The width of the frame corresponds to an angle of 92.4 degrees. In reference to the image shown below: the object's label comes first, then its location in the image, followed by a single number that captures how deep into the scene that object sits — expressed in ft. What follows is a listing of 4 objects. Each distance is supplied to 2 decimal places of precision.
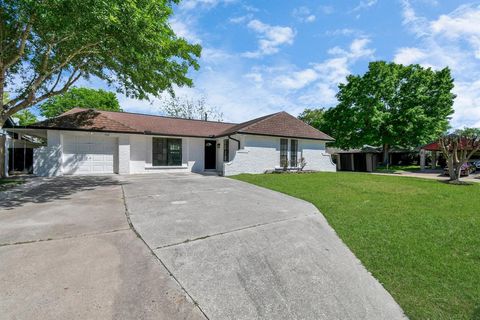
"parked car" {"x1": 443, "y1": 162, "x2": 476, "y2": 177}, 55.59
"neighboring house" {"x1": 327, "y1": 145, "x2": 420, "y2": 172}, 71.41
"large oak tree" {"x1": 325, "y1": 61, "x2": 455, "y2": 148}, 73.97
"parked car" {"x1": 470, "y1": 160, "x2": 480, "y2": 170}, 70.73
